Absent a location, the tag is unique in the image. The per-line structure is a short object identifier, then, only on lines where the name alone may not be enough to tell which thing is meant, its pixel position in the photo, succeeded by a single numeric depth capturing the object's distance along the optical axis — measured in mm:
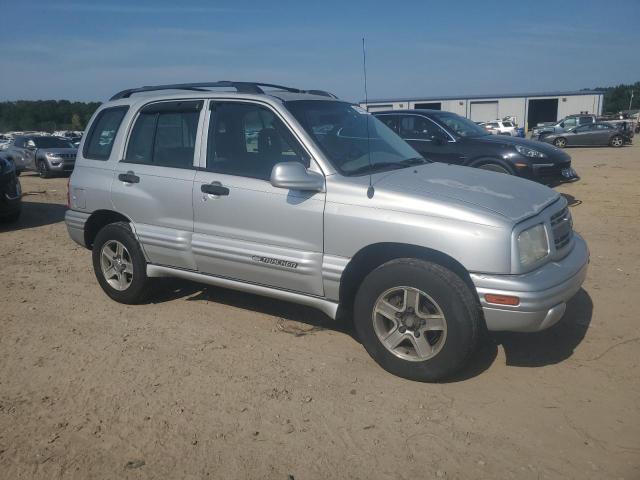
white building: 52094
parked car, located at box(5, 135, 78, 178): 17906
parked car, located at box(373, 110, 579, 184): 9023
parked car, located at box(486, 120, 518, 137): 33688
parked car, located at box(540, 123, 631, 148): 29172
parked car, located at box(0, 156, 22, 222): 9008
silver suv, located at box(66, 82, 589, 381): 3410
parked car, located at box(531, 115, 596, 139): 31886
